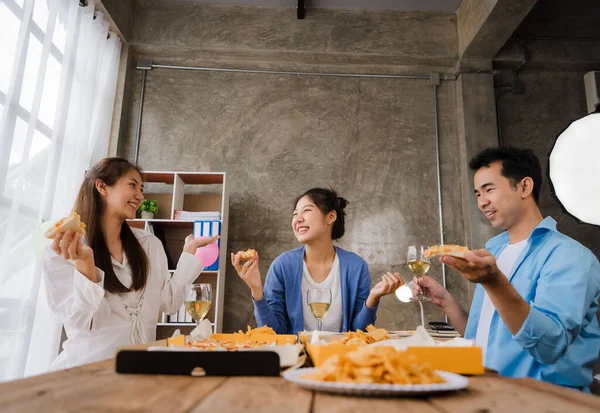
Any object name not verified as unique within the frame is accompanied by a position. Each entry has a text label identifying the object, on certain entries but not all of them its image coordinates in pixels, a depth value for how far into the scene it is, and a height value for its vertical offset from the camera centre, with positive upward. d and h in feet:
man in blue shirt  4.05 +0.05
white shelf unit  12.80 +2.41
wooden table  1.91 -0.53
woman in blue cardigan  6.61 +0.14
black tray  2.66 -0.46
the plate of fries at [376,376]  2.13 -0.45
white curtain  9.30 +3.36
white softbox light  14.26 +4.04
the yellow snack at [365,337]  3.72 -0.43
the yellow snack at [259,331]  4.45 -0.46
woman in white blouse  5.59 +0.13
